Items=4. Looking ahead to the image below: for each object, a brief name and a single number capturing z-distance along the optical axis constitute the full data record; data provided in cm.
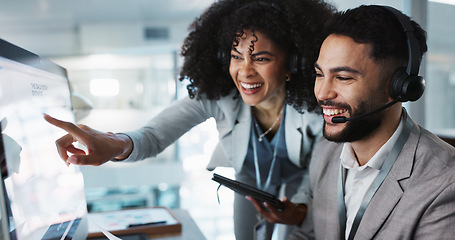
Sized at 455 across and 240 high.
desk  106
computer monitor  51
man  82
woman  119
